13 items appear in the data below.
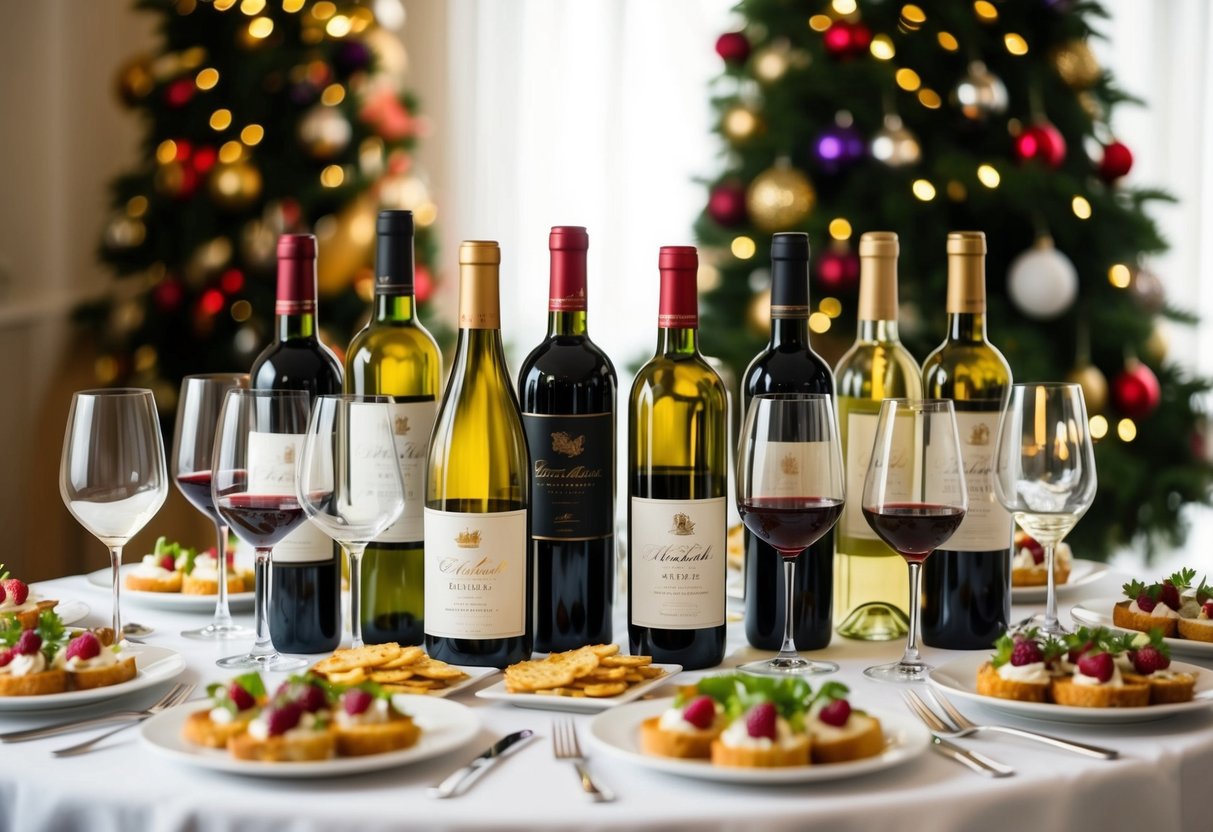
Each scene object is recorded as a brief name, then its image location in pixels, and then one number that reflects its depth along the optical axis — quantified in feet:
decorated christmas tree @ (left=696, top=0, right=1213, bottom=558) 12.91
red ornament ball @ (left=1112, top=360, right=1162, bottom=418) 13.32
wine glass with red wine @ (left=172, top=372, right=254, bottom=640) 5.82
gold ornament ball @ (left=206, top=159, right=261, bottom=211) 14.11
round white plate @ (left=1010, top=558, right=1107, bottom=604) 6.43
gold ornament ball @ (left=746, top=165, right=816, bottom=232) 12.58
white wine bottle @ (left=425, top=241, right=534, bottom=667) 4.94
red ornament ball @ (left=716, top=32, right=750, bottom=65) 13.43
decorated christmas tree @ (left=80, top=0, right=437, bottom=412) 14.56
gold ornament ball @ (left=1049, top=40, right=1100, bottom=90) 13.55
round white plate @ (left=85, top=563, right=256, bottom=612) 6.15
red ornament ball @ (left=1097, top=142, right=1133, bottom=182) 13.48
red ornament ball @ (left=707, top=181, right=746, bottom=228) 13.16
